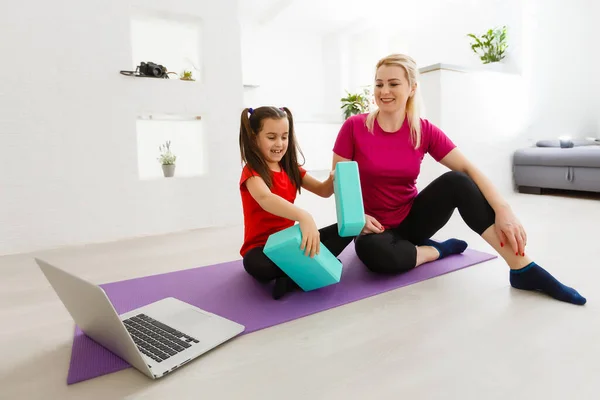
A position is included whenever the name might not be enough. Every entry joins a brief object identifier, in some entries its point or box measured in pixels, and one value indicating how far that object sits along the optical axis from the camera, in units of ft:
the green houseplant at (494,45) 13.33
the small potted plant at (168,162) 9.36
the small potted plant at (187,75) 9.31
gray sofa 11.27
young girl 4.61
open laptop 3.15
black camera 8.45
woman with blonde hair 4.85
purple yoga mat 3.67
